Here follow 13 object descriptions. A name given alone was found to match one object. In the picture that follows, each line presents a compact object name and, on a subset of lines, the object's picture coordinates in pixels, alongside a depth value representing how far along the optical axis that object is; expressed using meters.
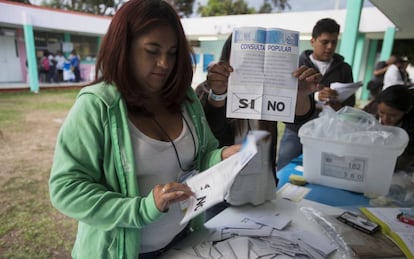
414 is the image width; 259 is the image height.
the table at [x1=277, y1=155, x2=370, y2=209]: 1.31
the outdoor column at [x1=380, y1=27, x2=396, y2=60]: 7.04
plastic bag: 1.28
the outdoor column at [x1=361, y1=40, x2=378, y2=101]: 9.49
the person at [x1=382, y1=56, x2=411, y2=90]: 4.93
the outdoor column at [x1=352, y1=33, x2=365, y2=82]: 8.20
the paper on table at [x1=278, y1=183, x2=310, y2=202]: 1.30
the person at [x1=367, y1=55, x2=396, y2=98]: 5.47
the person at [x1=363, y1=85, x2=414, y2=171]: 1.70
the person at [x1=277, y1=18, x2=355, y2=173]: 2.03
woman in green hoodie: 0.64
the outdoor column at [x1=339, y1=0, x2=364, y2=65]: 3.42
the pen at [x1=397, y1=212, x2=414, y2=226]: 1.09
